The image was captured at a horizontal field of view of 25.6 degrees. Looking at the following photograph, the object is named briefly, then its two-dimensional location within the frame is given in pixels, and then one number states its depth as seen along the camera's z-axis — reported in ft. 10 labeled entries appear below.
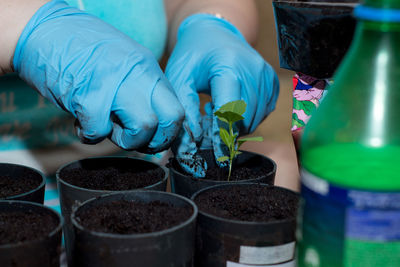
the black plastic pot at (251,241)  2.55
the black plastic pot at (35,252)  2.43
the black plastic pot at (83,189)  2.81
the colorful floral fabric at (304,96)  2.94
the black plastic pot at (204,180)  2.96
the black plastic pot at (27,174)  2.80
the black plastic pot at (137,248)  2.45
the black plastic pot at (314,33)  2.51
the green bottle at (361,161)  1.90
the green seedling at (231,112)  2.91
